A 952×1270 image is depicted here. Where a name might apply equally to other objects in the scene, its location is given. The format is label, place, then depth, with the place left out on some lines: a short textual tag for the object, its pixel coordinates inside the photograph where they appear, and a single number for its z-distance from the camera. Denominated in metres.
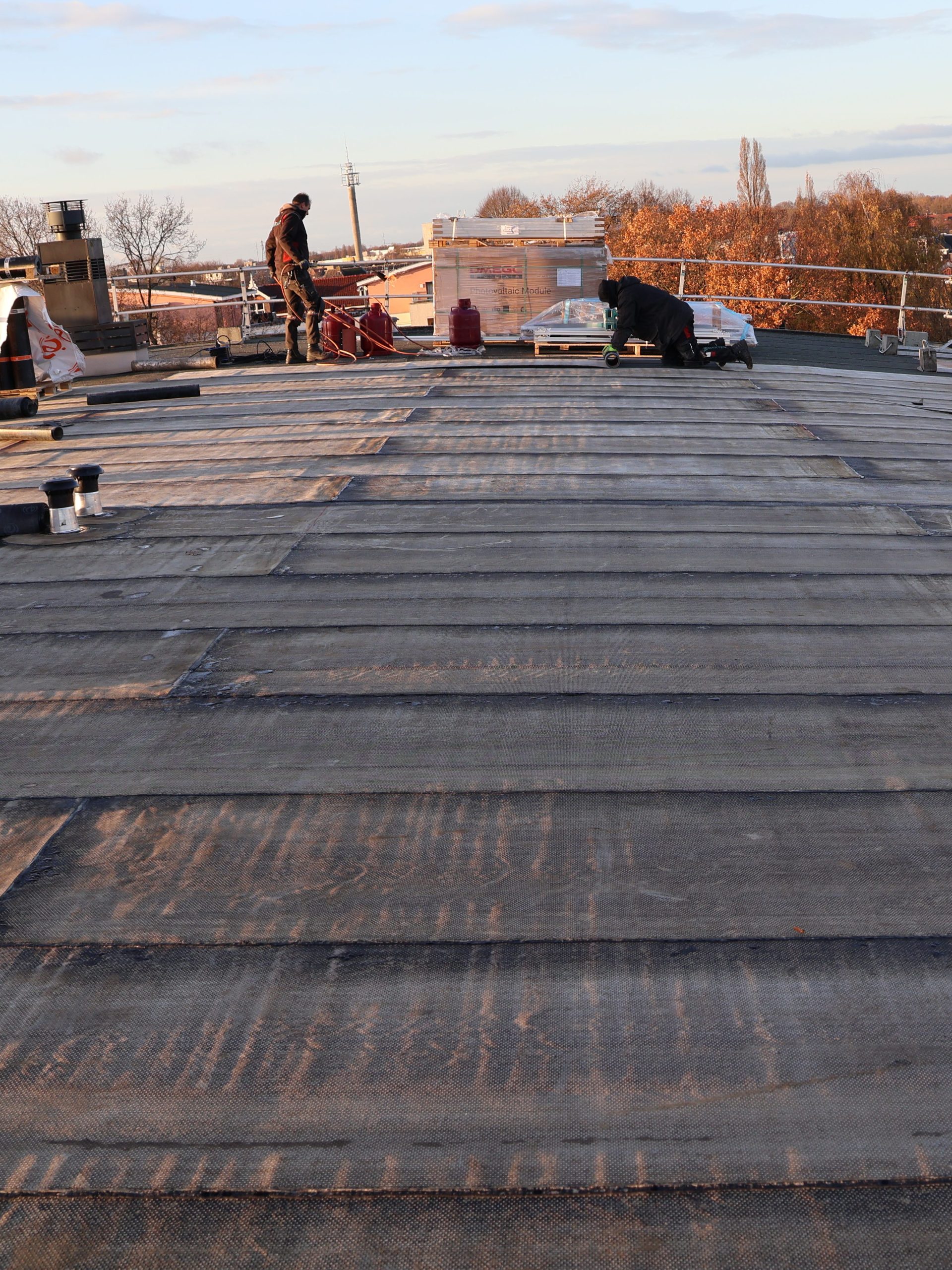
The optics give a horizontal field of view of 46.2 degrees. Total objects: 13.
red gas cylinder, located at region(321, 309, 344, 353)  12.74
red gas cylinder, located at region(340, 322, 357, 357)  12.72
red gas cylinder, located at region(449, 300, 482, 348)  12.93
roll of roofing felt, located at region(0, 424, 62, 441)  8.30
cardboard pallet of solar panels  14.48
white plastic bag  11.52
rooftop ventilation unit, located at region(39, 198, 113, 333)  13.93
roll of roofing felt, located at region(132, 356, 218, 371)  12.82
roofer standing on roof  12.01
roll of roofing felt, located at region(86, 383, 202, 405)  10.09
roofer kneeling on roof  11.26
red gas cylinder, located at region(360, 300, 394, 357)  12.80
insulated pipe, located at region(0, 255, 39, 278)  13.74
